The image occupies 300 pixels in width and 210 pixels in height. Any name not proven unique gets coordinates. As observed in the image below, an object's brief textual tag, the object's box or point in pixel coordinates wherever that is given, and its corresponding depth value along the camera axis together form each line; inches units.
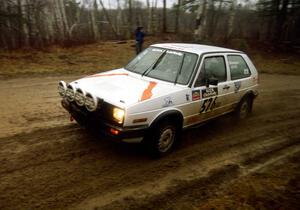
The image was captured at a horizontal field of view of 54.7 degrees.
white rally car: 180.5
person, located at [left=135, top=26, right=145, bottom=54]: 636.7
